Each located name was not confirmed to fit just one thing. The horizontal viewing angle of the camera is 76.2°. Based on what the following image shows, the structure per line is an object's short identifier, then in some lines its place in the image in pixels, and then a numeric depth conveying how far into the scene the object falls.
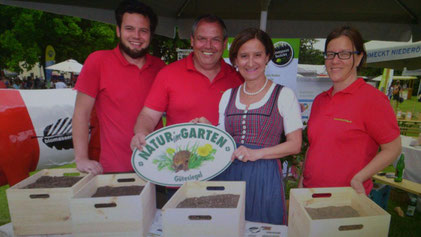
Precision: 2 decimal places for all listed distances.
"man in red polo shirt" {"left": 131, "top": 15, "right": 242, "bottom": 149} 2.01
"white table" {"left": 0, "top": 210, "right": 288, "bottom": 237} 1.44
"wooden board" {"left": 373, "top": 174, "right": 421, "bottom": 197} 3.94
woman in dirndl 1.62
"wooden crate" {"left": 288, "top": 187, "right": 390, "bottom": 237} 1.09
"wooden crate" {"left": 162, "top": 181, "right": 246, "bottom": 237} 1.18
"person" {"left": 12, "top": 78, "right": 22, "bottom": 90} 18.82
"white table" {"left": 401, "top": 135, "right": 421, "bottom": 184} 4.72
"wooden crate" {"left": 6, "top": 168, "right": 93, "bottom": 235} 1.39
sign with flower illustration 1.54
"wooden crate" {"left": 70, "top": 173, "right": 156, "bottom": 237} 1.26
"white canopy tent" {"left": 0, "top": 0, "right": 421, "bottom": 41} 3.04
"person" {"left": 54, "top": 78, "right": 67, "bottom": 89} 13.53
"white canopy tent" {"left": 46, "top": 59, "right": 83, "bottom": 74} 13.77
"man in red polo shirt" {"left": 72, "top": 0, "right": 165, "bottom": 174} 2.08
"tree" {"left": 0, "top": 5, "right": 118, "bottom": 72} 13.18
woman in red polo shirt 1.53
